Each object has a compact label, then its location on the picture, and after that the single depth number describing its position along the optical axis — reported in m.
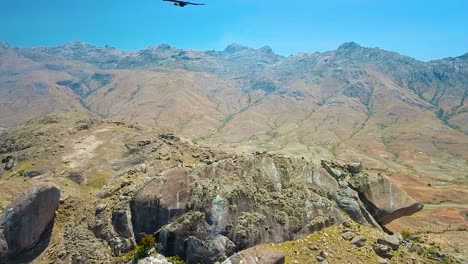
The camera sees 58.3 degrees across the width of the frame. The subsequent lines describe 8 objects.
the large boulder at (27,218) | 37.84
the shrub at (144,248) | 34.38
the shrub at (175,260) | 33.50
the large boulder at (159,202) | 36.67
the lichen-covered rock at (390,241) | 34.84
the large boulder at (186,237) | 33.56
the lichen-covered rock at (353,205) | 39.59
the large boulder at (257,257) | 30.17
